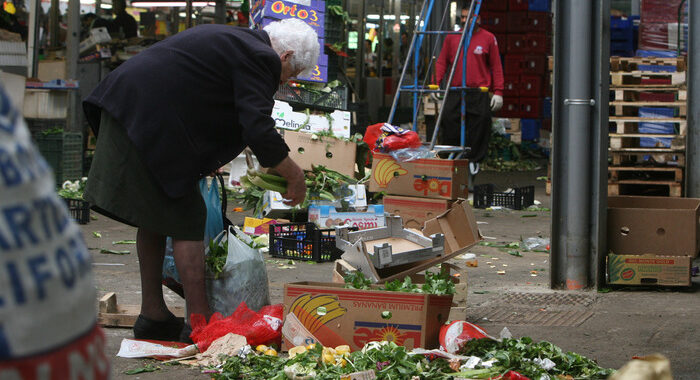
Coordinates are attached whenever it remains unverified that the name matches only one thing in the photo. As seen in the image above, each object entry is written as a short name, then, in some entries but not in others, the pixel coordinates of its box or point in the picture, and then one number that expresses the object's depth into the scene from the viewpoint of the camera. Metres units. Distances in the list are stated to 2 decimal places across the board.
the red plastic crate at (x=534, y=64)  34.09
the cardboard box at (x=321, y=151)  15.74
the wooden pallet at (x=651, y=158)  19.30
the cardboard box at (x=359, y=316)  7.52
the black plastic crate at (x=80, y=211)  16.83
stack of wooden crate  19.08
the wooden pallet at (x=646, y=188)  19.45
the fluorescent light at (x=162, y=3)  36.23
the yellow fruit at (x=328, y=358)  7.07
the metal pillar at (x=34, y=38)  21.53
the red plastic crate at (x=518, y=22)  33.53
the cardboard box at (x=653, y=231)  11.13
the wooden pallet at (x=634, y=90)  18.91
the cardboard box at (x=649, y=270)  11.05
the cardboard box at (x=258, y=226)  15.10
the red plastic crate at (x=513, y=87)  34.25
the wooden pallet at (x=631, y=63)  19.86
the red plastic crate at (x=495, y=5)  33.47
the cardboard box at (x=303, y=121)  16.20
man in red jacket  21.66
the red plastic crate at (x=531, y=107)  34.16
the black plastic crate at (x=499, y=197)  19.83
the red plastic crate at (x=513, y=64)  34.22
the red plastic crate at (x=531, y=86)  34.09
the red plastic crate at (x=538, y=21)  33.59
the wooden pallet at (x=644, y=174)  19.56
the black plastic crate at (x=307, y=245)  13.32
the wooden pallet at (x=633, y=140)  18.95
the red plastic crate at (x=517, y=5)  33.59
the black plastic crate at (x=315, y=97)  17.30
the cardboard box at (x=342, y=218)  14.61
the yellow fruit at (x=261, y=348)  7.61
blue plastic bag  9.07
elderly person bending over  7.65
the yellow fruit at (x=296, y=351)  7.46
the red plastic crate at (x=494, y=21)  33.69
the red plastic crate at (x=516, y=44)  33.94
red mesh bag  7.80
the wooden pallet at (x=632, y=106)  19.00
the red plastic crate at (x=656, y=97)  26.28
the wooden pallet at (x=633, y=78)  19.36
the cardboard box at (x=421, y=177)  15.06
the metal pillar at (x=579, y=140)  11.00
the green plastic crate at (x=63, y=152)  21.20
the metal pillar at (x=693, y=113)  15.23
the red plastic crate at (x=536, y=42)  33.83
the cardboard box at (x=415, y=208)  15.08
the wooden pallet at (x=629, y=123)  19.22
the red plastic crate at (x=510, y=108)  34.41
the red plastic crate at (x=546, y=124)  35.72
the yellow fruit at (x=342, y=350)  7.21
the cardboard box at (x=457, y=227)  11.08
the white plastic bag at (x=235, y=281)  8.40
